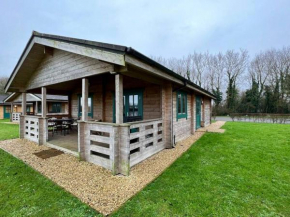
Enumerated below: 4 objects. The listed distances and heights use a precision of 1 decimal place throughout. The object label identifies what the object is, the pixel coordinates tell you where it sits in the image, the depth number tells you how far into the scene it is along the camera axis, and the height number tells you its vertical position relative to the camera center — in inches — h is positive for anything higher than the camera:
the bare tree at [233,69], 942.4 +264.2
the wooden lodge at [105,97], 128.8 +18.6
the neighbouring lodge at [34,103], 623.1 +30.9
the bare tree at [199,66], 1039.6 +305.0
